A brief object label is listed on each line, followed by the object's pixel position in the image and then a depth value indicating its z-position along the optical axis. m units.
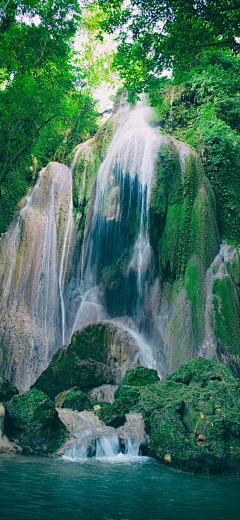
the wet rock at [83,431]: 5.70
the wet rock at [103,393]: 8.66
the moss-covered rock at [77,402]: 7.34
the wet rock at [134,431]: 6.00
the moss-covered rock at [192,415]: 4.97
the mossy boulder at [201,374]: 6.51
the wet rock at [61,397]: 7.84
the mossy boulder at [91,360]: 9.23
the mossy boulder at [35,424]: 5.70
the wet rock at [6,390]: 7.12
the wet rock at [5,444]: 5.45
